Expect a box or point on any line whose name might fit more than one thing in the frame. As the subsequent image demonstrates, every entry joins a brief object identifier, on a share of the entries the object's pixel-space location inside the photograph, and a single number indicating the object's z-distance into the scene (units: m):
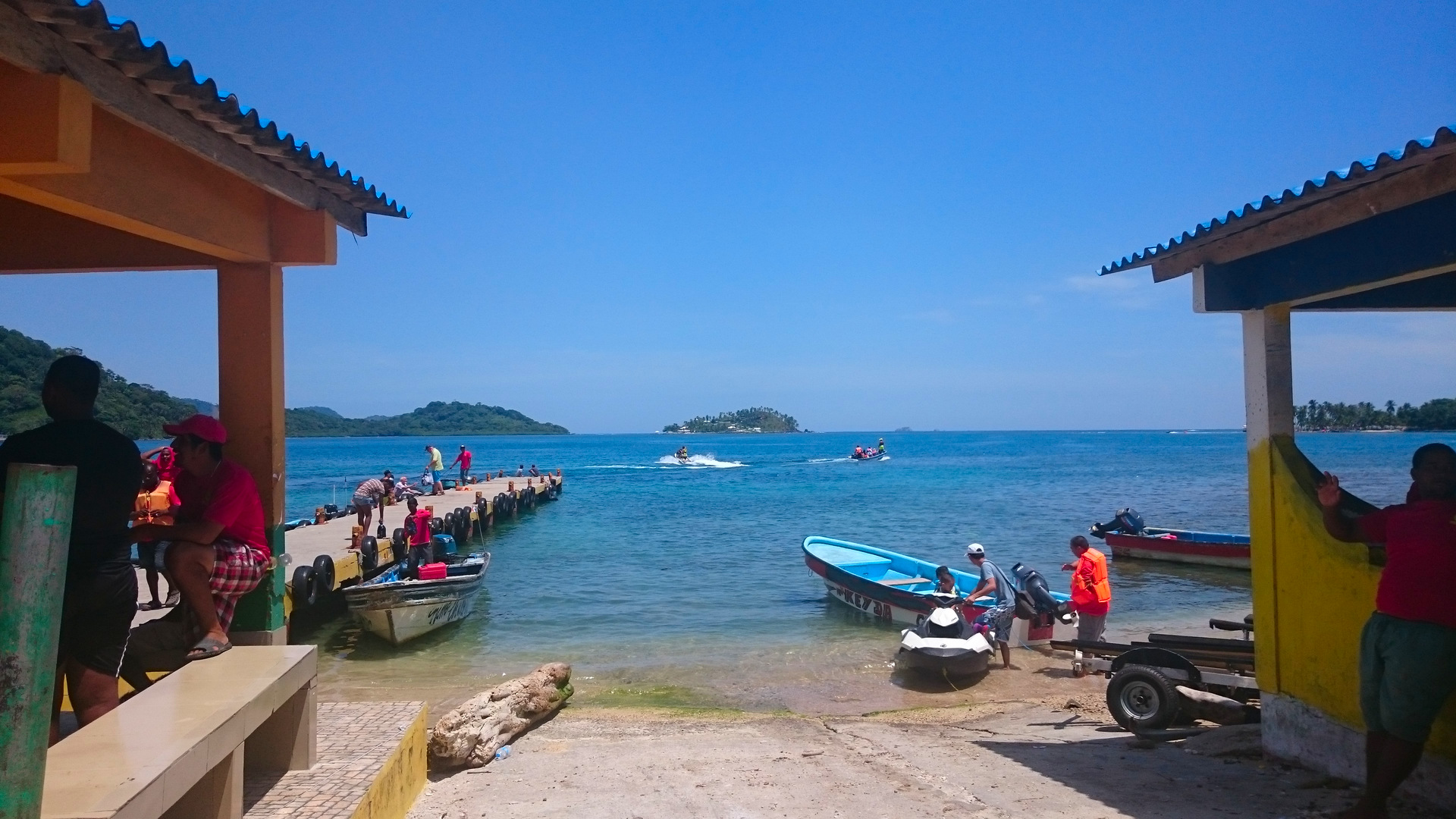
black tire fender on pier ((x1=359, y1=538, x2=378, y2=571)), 15.91
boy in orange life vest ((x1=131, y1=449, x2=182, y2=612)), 8.41
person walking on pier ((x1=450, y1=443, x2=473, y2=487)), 36.97
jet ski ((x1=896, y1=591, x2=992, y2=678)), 10.05
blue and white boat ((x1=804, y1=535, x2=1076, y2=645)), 11.98
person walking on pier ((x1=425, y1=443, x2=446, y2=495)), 30.95
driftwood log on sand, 6.27
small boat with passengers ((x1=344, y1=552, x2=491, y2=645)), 12.75
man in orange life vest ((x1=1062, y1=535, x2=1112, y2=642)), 10.13
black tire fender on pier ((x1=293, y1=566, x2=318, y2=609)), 13.44
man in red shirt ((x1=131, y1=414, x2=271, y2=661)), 4.19
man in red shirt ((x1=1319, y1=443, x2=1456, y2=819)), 3.96
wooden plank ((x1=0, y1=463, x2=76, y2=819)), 1.86
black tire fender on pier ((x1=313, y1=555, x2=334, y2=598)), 13.97
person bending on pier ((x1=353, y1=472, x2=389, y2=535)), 18.00
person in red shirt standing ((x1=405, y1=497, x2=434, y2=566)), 15.26
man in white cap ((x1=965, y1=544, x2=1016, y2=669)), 11.18
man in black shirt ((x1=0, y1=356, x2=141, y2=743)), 3.34
